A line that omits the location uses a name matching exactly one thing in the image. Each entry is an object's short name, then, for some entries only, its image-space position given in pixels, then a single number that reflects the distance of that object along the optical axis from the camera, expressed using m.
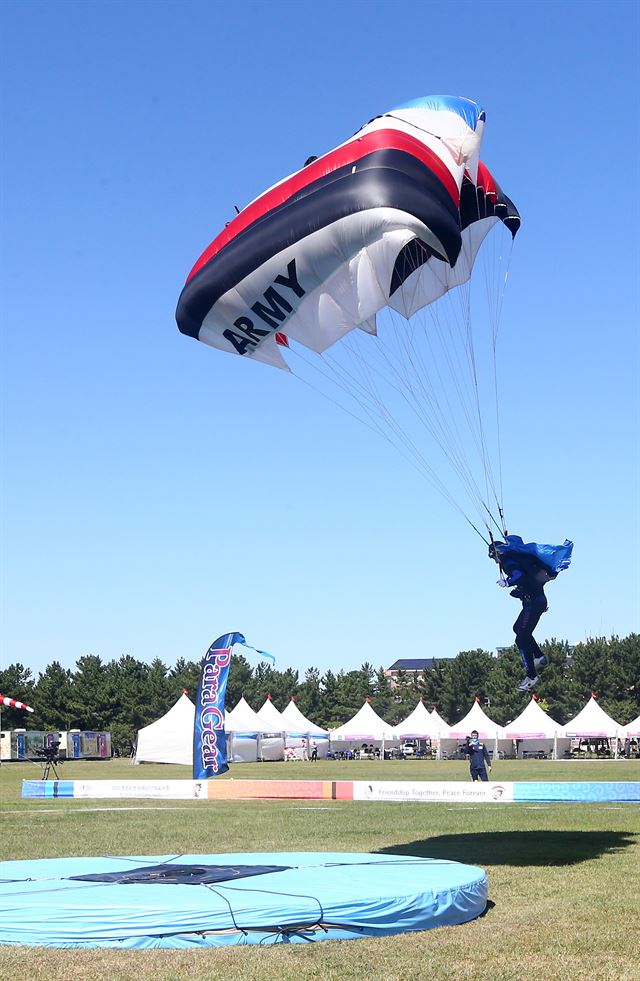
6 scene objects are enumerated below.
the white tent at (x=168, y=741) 49.91
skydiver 13.46
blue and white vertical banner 28.20
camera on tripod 33.85
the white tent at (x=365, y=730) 55.31
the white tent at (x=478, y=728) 53.30
